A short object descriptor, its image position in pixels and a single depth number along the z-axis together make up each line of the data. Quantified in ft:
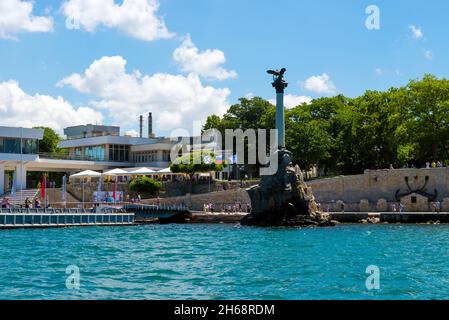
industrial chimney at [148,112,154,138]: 320.13
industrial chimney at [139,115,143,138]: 333.42
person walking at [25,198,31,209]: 172.45
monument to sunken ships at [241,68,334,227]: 161.27
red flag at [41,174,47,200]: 199.25
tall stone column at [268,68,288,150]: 168.50
